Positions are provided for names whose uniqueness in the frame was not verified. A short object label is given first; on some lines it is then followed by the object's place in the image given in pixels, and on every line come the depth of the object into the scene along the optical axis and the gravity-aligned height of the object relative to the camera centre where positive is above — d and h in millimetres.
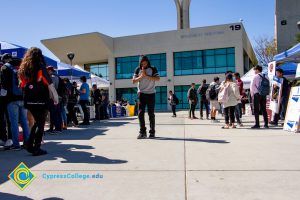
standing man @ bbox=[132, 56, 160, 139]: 5176 +275
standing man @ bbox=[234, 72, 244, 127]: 7137 +343
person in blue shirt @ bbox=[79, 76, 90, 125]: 8300 +119
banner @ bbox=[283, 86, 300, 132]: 5687 -340
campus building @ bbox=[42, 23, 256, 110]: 27933 +6000
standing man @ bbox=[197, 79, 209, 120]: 10199 +205
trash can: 16788 -643
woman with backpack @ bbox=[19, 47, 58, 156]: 3815 +176
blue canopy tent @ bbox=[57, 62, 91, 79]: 9922 +1274
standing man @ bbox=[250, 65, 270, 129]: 6525 +192
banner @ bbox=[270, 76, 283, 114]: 7148 +154
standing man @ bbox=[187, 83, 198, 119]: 10486 +44
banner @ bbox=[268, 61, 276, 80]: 7746 +980
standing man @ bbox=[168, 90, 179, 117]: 12920 -41
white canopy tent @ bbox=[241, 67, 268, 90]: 13072 +1017
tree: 33036 +6697
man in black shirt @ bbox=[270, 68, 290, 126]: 7095 +22
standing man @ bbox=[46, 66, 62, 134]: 6296 -351
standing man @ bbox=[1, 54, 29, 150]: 4250 +59
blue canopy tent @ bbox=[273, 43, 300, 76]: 6948 +1354
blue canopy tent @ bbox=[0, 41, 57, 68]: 6542 +1453
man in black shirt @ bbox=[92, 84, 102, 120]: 10234 +97
